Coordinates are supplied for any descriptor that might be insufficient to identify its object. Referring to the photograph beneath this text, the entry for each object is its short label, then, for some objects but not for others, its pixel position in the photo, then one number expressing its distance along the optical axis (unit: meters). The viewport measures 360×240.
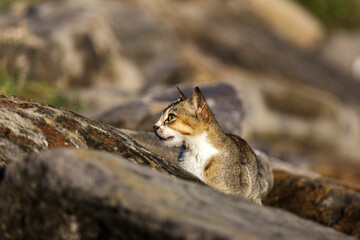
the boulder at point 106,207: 7.37
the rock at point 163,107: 20.69
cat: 13.82
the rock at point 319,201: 15.41
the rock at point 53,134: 9.90
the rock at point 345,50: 61.41
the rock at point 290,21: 56.10
